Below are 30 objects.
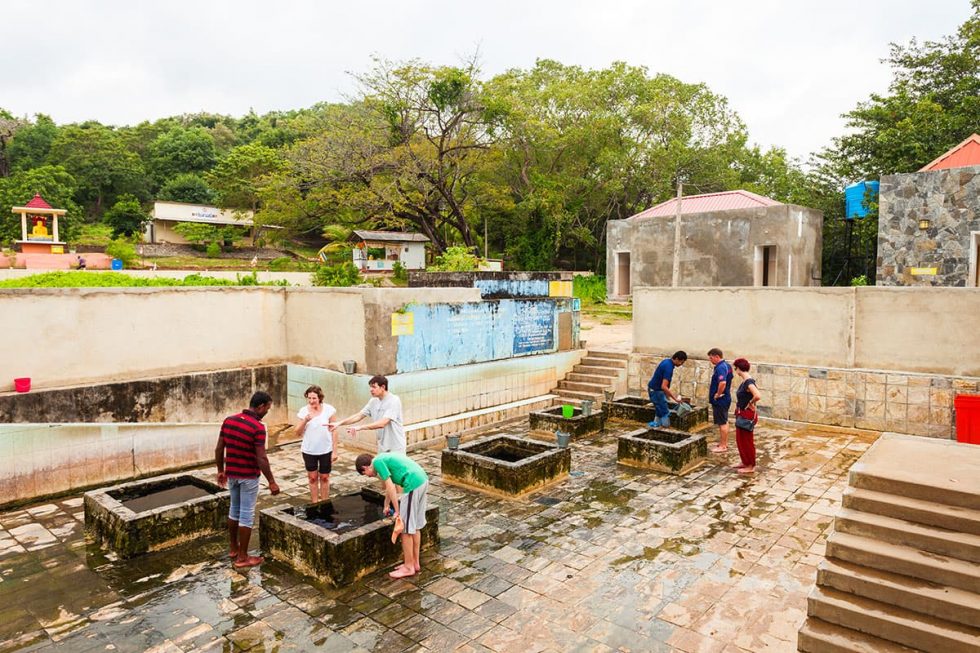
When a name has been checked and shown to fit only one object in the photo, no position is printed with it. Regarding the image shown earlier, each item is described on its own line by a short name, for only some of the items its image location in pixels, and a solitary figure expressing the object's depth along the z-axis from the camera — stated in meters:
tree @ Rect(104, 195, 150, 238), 44.34
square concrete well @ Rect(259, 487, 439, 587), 5.87
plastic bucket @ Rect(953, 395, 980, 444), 10.07
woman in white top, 7.66
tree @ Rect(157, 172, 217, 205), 48.84
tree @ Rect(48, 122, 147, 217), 46.50
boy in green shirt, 5.76
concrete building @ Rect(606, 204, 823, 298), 21.39
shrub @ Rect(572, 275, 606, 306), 28.03
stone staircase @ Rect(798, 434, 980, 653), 4.49
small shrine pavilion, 32.16
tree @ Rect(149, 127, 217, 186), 51.81
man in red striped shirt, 6.05
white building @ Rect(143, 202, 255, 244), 43.41
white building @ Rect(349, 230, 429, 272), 32.97
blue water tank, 22.20
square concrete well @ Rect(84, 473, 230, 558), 6.55
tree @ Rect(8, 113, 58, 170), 49.50
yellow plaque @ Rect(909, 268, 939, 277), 17.83
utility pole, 20.58
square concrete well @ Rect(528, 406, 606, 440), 11.37
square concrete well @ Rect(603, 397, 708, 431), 11.63
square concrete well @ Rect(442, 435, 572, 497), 8.40
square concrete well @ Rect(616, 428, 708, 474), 9.30
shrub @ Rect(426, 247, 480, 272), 17.19
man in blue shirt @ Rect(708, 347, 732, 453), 9.84
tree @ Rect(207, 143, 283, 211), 42.62
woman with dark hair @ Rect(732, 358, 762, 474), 8.87
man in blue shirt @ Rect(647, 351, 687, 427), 10.38
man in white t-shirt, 6.89
